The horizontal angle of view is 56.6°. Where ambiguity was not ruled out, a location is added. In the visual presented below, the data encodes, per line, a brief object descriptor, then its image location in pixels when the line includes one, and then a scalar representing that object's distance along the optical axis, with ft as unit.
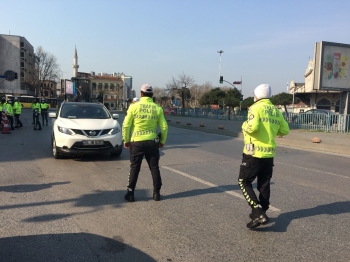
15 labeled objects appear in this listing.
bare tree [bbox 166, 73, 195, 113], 193.65
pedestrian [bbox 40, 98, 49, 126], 65.80
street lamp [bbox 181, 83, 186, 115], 184.36
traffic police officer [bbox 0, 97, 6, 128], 56.97
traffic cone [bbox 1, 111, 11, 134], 51.83
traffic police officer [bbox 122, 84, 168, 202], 16.49
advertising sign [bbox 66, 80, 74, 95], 200.25
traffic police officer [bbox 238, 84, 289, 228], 13.21
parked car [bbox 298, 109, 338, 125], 64.82
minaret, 366.84
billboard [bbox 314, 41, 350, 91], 70.59
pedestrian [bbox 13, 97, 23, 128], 61.82
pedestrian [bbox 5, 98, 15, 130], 57.72
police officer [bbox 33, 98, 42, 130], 59.97
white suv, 27.14
